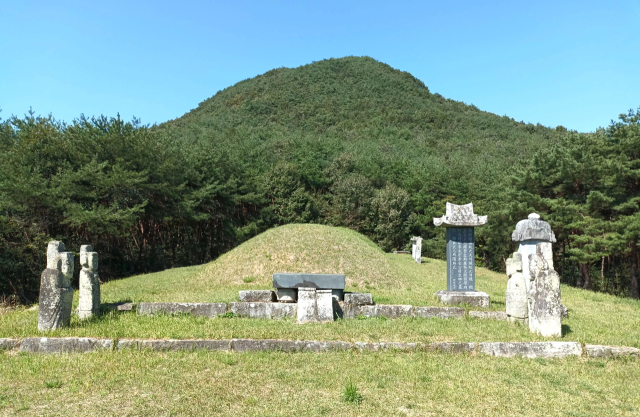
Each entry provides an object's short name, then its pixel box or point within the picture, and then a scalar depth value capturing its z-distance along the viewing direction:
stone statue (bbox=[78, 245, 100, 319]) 8.71
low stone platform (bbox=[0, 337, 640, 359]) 6.52
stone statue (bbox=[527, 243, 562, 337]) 7.45
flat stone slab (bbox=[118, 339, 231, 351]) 6.54
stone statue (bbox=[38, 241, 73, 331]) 7.60
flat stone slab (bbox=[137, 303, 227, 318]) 9.20
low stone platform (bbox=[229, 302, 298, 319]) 9.17
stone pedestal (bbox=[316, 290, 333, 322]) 8.71
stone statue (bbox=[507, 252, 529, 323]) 8.48
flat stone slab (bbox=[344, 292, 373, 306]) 9.80
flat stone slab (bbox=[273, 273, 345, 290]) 9.52
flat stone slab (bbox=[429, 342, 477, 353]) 6.58
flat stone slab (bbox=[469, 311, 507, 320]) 9.20
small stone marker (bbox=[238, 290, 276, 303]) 10.20
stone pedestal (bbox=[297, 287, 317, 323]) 8.66
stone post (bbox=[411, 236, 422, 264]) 24.42
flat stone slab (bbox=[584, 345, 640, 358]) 6.48
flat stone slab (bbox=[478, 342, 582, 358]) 6.50
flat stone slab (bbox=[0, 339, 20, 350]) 6.67
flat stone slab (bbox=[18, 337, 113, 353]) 6.55
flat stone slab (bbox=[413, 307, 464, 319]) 9.27
